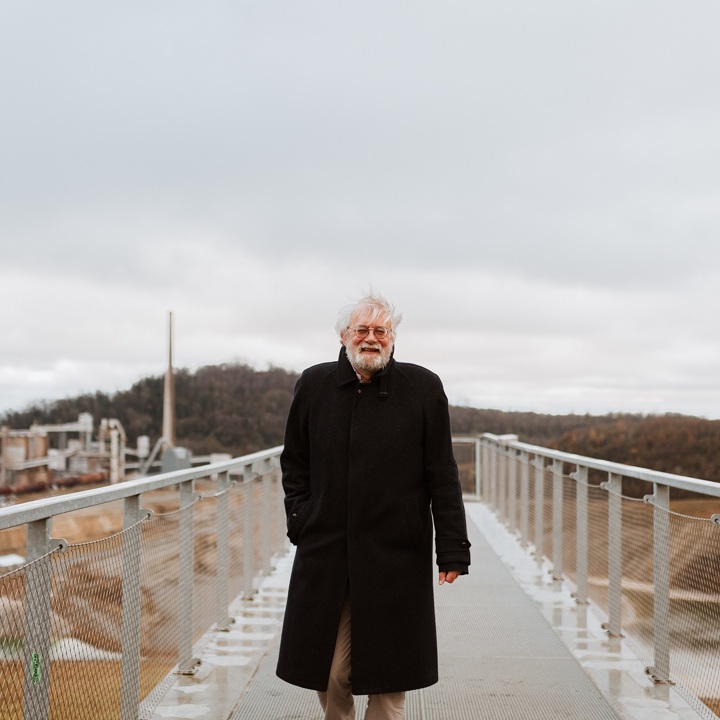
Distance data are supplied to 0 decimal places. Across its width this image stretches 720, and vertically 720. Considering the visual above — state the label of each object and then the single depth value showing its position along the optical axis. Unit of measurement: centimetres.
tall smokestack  5034
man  298
